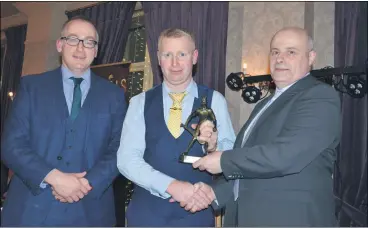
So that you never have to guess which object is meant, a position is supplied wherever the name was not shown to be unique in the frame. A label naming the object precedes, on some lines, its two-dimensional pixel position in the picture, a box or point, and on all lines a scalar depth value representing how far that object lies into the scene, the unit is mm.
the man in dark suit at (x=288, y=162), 1915
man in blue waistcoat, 2174
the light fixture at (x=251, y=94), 5641
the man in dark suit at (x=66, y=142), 2162
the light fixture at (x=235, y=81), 5742
